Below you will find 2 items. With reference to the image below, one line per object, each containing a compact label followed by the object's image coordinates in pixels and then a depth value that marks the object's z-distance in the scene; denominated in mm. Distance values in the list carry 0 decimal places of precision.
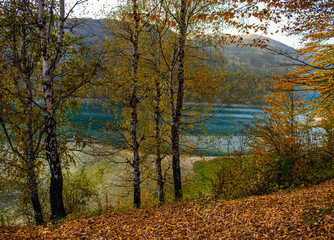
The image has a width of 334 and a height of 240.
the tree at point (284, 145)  8102
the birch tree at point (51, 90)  6254
